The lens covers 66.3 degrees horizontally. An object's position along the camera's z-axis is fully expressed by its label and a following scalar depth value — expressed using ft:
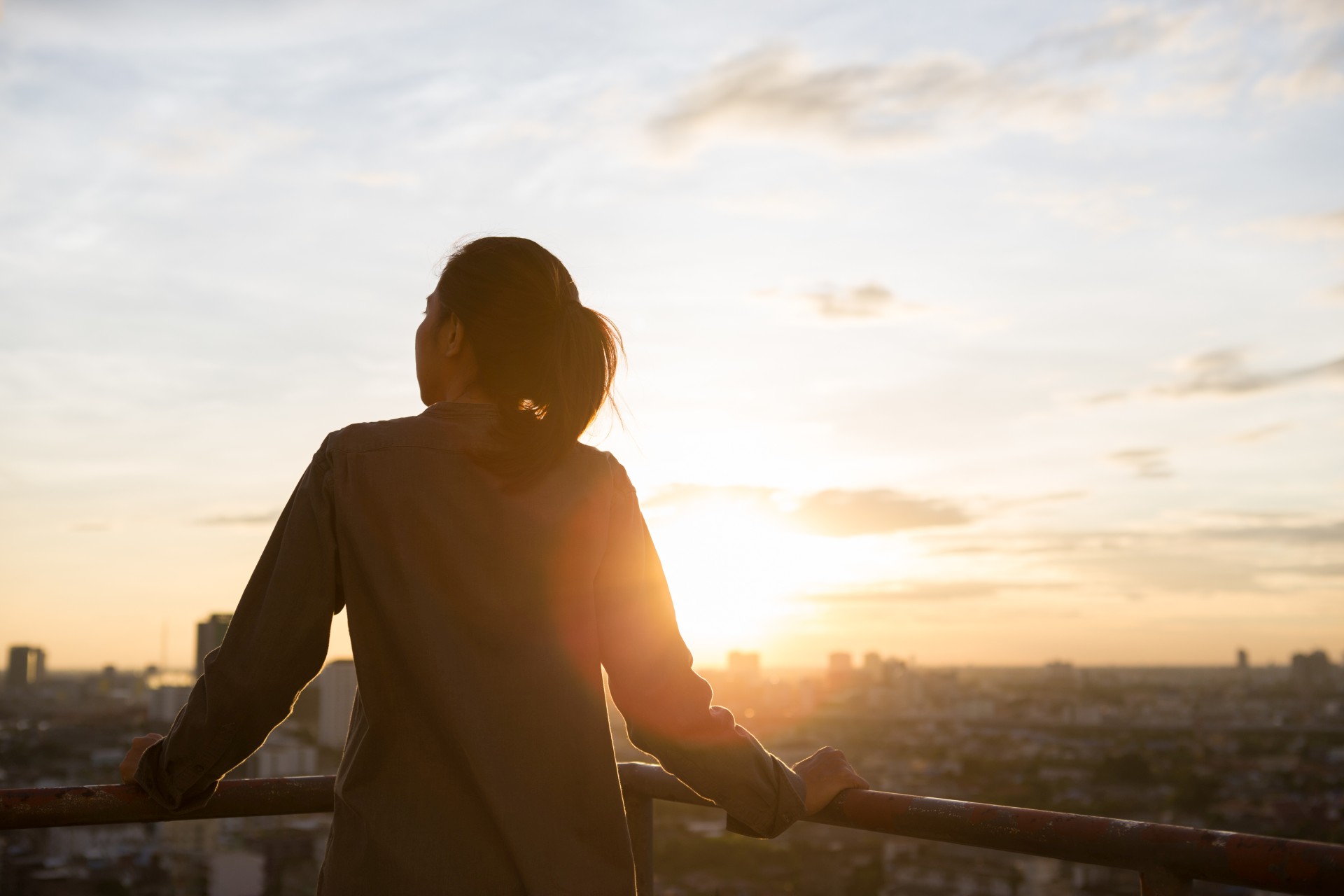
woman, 4.43
